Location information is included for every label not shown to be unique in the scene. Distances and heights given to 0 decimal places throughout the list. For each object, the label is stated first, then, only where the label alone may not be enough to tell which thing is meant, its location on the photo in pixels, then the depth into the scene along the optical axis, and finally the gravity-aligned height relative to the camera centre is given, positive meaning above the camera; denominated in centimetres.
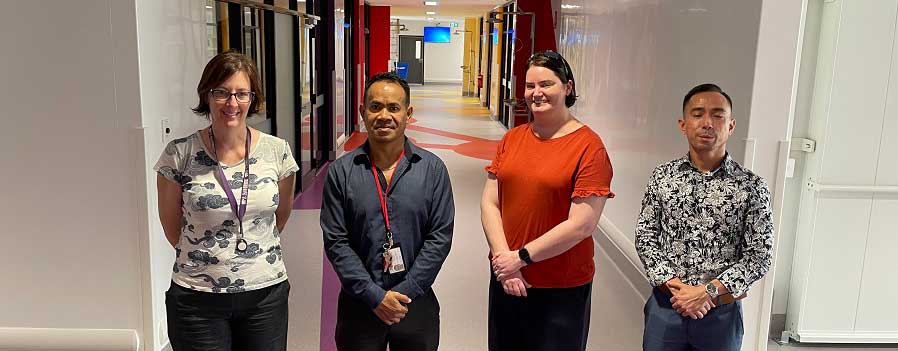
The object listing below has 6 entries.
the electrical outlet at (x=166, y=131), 357 -44
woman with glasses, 225 -57
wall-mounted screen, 3603 +82
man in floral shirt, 230 -59
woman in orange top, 238 -57
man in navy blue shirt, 223 -58
